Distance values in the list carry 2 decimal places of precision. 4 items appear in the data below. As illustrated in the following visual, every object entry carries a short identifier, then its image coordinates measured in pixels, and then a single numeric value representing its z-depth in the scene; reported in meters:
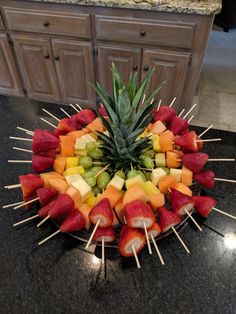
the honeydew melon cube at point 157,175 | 0.75
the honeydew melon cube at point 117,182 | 0.72
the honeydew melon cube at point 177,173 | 0.78
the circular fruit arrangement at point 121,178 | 0.64
